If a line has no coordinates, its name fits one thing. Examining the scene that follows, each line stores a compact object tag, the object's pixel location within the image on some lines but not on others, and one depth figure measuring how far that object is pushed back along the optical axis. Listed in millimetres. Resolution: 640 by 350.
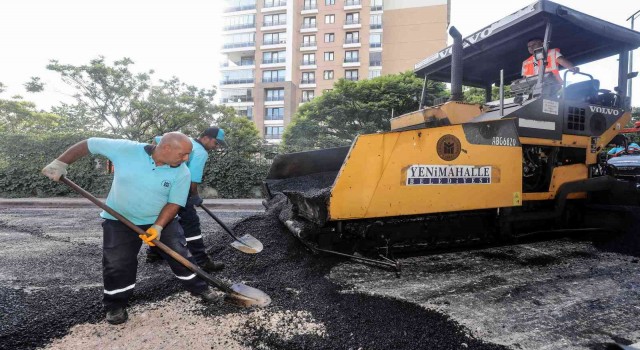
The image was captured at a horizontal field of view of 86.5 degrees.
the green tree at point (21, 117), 19938
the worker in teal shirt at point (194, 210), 3430
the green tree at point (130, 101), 14117
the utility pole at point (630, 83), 4018
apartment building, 37188
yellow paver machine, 2855
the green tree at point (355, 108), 17859
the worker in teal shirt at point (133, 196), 2355
